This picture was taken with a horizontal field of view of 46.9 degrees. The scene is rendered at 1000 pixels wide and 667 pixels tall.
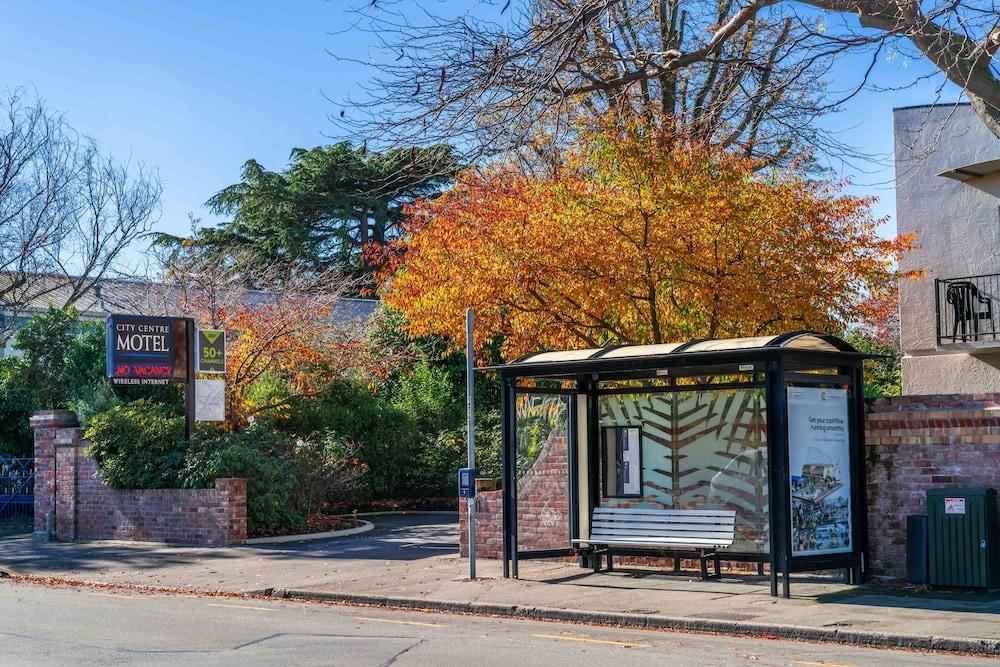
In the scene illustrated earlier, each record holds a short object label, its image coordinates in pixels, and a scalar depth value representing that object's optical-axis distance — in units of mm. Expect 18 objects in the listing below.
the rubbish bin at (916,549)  12953
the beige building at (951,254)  20703
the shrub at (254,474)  20797
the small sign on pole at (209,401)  21734
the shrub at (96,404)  23781
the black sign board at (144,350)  21109
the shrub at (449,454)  28344
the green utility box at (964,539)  12484
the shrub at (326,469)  22484
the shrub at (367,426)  26766
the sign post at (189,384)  21672
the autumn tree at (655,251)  16812
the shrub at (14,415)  28484
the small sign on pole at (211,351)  21641
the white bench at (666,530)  14062
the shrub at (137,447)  21438
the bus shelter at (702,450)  12961
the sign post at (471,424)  14383
